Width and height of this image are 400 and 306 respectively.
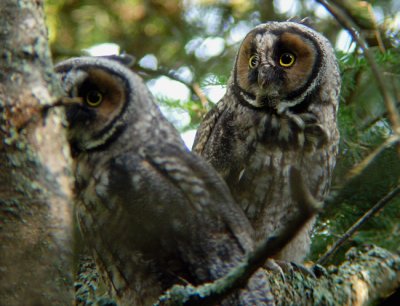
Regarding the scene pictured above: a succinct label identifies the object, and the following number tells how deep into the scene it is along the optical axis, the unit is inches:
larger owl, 214.7
